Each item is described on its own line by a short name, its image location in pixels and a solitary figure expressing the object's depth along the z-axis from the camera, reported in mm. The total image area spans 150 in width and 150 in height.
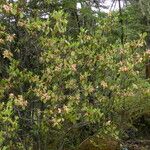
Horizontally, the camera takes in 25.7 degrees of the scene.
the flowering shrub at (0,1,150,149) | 5122
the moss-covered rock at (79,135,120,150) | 7484
